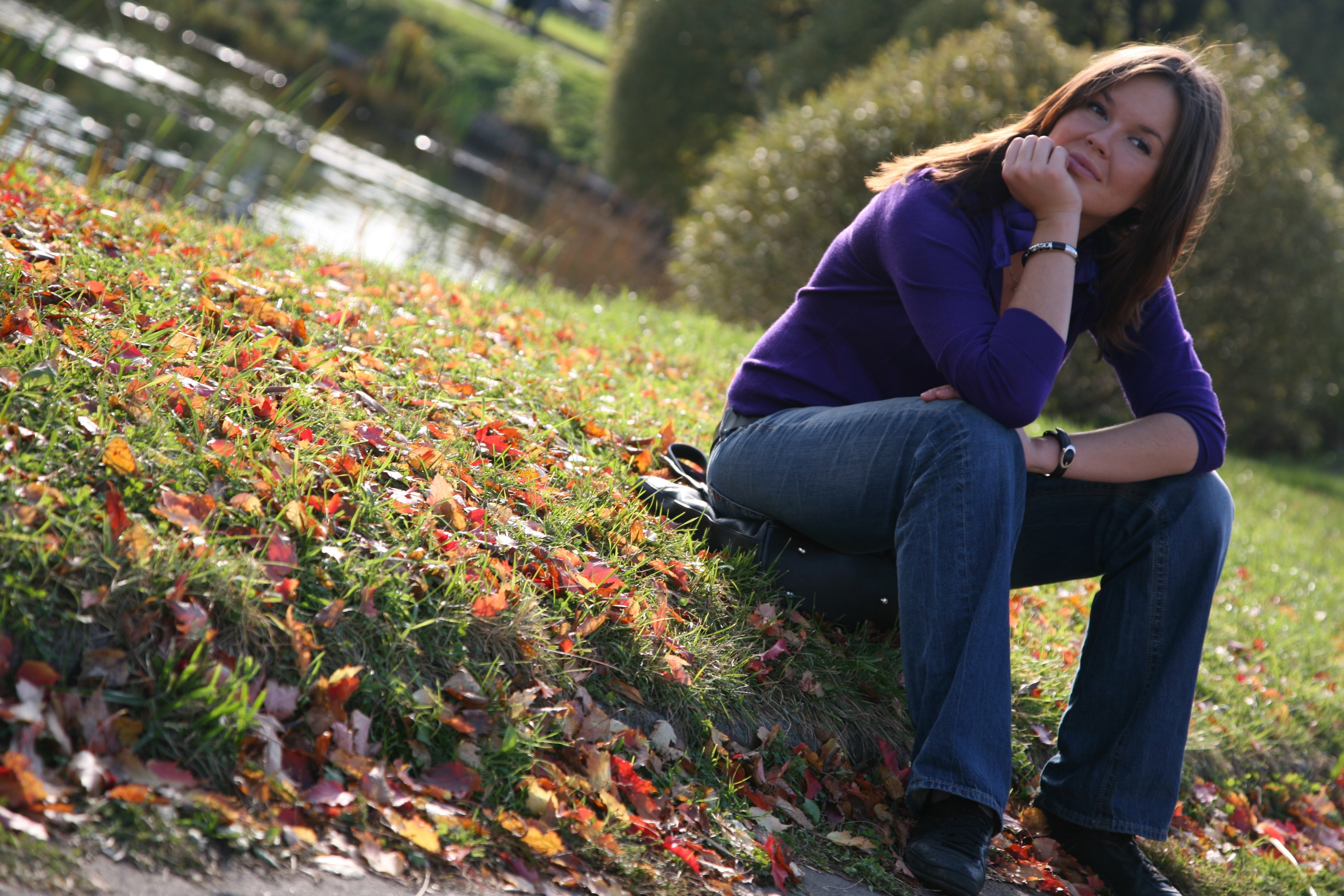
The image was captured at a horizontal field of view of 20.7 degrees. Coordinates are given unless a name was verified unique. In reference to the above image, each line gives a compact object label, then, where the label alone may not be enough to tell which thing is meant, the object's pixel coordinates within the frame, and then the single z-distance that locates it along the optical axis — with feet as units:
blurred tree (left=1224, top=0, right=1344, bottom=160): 73.90
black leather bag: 15.05
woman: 14.15
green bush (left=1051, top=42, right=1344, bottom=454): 37.46
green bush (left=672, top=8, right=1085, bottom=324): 34.82
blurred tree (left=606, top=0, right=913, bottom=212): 65.69
